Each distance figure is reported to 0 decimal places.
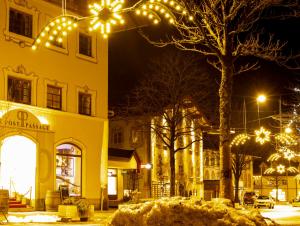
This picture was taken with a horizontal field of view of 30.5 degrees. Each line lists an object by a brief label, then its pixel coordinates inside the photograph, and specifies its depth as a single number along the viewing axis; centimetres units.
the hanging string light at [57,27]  1372
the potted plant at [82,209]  2264
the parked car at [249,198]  5596
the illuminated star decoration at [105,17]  1237
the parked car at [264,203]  4881
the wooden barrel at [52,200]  2753
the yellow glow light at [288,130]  3189
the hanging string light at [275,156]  3325
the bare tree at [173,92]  3969
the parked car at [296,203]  5716
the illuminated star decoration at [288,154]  3486
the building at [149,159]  5475
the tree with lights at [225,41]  1768
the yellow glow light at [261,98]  2826
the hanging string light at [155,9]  1297
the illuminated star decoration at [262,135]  2898
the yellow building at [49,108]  2769
